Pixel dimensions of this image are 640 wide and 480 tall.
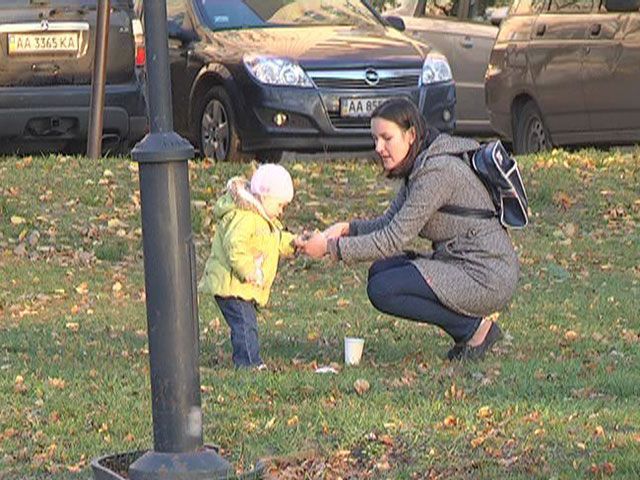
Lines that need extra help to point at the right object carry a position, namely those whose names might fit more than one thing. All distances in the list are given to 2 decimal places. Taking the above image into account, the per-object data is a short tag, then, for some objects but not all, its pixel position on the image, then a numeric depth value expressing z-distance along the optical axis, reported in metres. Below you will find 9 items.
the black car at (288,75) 29.72
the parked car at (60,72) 30.69
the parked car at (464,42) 38.62
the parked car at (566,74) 30.59
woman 15.19
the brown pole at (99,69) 29.33
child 15.12
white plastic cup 15.89
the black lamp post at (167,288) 11.00
